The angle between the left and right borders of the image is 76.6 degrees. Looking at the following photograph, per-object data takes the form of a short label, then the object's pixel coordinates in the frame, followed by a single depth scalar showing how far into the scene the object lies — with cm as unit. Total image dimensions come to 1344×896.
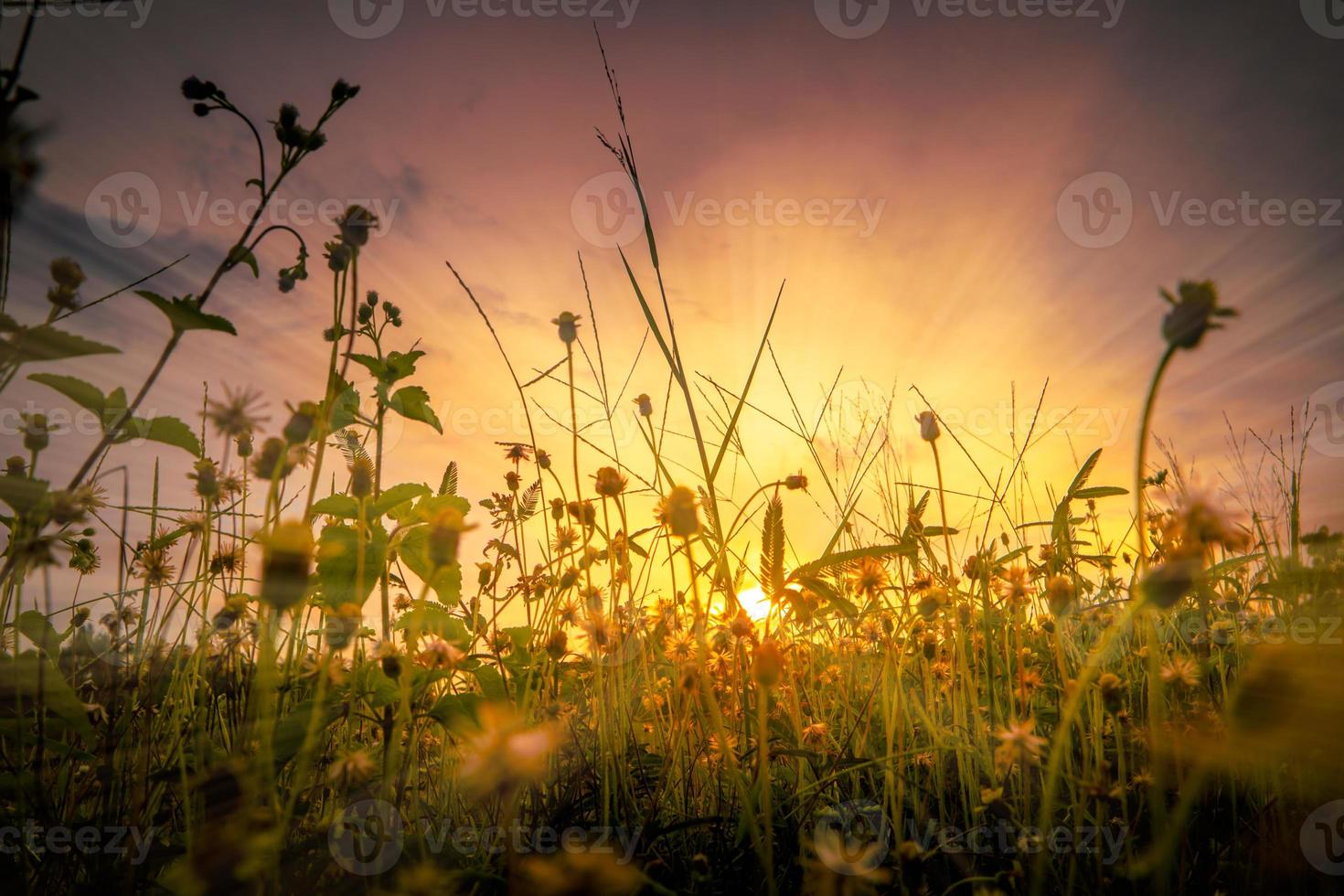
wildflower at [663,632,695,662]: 36
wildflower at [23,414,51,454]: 26
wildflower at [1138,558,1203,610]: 19
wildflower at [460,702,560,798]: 22
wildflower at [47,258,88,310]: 24
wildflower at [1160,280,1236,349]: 18
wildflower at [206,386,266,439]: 23
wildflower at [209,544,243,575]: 34
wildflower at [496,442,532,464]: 43
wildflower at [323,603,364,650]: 22
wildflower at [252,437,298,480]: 23
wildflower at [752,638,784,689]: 21
